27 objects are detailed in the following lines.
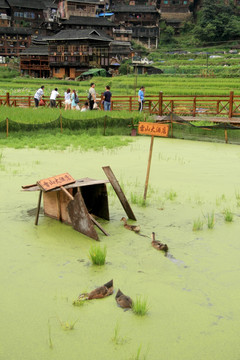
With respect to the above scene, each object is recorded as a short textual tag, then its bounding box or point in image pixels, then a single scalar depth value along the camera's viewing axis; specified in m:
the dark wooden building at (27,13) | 62.69
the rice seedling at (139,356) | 3.01
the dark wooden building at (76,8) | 58.78
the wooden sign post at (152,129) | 6.84
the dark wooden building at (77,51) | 48.75
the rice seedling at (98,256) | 4.51
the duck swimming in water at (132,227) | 5.57
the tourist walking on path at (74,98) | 18.50
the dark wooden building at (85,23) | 54.57
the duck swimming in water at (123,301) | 3.73
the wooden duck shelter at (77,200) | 5.32
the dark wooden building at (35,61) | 53.19
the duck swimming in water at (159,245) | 4.96
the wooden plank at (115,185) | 5.73
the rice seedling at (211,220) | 5.83
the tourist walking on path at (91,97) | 17.47
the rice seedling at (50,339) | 3.17
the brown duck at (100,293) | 3.86
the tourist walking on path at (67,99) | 18.94
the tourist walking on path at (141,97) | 18.29
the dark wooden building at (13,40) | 59.00
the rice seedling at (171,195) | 7.18
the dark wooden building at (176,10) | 66.19
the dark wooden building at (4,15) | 61.50
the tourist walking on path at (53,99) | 19.05
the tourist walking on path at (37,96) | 19.64
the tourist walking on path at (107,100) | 17.59
